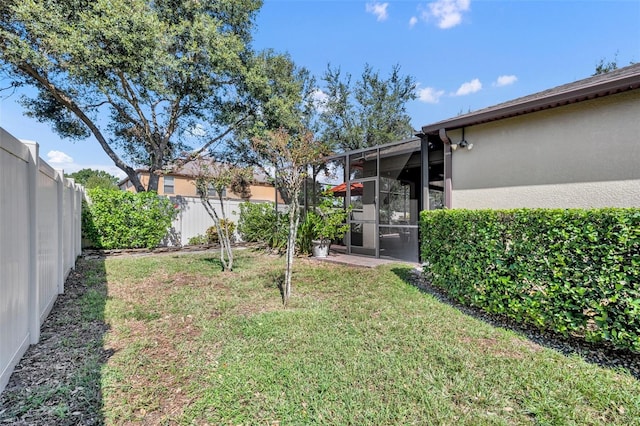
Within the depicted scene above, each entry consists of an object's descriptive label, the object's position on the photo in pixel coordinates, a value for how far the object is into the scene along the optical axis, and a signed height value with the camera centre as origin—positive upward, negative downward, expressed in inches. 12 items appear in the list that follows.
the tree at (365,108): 748.6 +277.4
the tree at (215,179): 270.5 +35.3
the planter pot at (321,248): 347.3 -39.8
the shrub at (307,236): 364.2 -26.0
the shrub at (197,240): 458.0 -36.8
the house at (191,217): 449.1 -1.0
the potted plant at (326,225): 349.1 -12.0
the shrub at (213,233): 467.2 -26.3
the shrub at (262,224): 405.4 -12.0
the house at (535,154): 178.9 +44.6
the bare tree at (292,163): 180.7 +34.5
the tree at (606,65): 715.4 +365.0
